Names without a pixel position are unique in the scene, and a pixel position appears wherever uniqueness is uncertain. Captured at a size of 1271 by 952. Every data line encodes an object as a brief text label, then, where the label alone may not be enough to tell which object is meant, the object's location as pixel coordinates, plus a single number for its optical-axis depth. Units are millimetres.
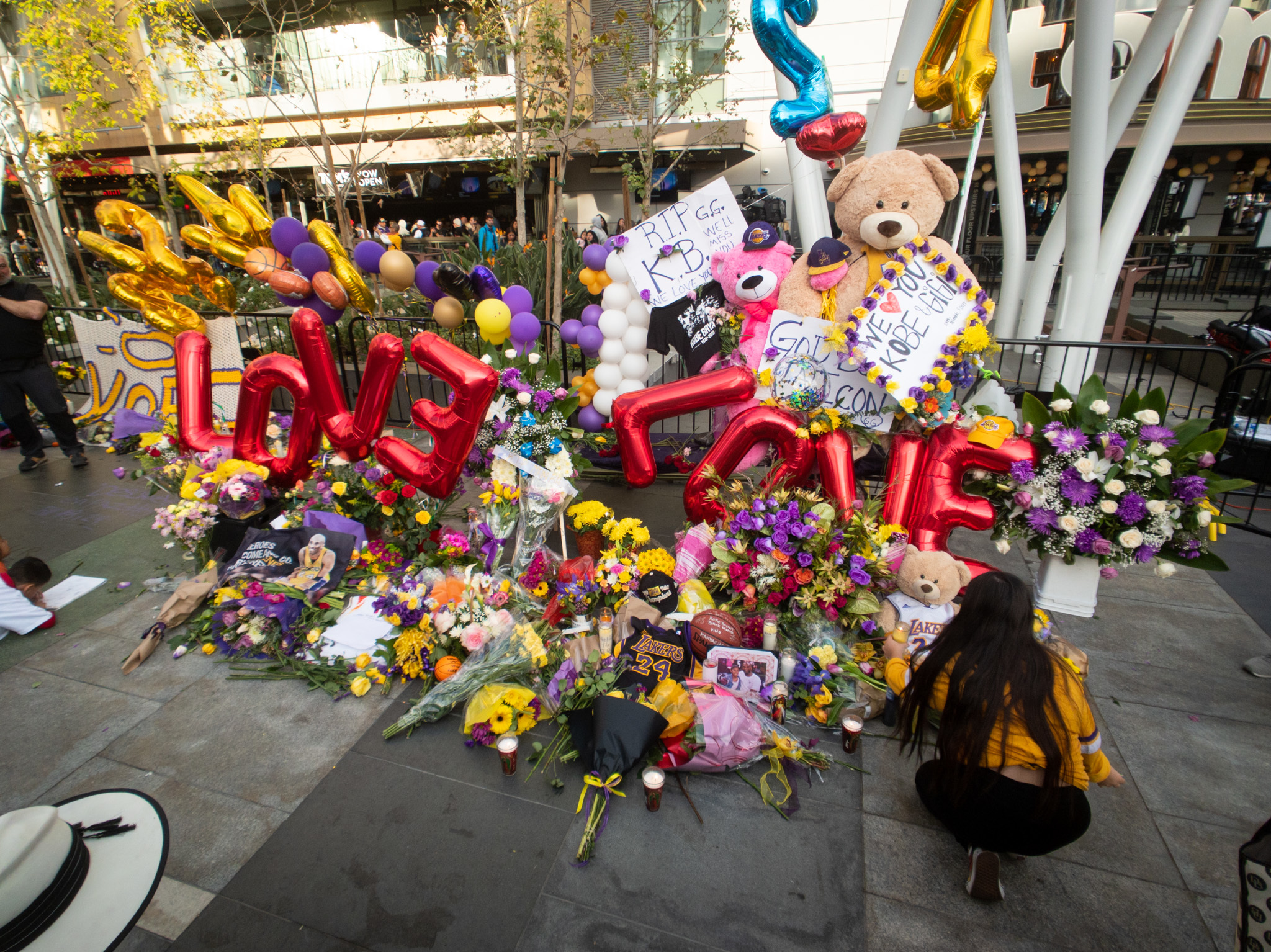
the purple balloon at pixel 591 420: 4918
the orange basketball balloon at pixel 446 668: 3301
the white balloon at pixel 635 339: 4656
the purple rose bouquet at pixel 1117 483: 3293
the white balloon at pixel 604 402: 4809
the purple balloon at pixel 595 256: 4645
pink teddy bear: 4121
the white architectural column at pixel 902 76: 4988
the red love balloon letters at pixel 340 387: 3844
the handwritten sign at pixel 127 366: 5719
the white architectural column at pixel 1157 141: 5820
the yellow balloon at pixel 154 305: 4637
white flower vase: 3668
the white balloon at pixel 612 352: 4707
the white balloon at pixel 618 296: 4602
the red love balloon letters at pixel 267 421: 4113
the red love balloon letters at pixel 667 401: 4078
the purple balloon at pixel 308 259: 3803
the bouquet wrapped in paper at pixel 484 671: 3082
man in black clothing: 5816
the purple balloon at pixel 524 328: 4121
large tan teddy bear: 3793
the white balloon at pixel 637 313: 4609
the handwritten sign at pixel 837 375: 3949
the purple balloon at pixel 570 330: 4914
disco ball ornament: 4027
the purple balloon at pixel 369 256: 3906
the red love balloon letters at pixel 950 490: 3695
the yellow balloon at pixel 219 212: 3814
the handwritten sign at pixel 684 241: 4344
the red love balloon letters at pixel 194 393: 4461
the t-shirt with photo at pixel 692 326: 4566
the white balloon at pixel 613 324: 4633
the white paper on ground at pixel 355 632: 3500
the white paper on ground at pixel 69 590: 4180
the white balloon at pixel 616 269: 4496
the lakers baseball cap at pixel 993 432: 3691
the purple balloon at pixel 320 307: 4051
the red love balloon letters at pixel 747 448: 4023
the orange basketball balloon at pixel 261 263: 3863
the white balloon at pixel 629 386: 4801
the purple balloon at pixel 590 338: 4836
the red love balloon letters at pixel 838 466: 3941
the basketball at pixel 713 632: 3264
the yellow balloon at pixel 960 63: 4191
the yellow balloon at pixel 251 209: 3887
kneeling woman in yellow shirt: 2010
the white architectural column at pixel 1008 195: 7871
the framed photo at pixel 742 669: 3107
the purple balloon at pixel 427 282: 3941
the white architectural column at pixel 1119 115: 6355
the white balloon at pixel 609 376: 4781
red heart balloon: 3867
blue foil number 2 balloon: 4125
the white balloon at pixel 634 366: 4734
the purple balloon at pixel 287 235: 3848
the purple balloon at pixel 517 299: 4152
